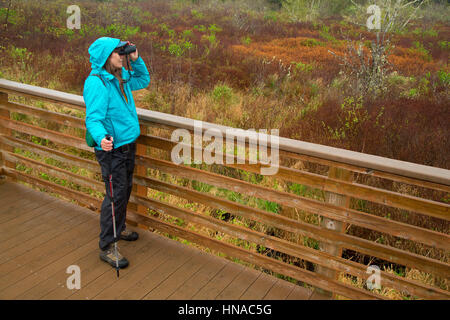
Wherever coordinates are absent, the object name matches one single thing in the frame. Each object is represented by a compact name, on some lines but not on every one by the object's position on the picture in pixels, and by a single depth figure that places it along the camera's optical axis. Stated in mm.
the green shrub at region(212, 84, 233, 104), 8461
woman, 2783
